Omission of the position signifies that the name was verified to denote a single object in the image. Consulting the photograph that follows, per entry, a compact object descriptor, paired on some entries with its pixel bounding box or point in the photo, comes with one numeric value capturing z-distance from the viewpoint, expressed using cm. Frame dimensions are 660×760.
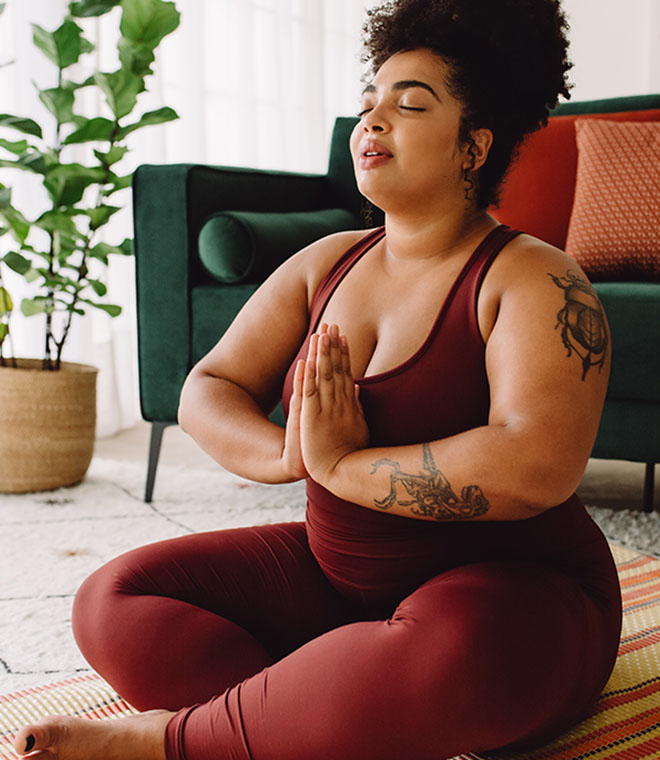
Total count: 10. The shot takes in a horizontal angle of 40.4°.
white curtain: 268
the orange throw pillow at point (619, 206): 206
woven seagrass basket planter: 217
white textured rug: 134
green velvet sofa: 205
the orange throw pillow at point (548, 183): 237
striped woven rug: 99
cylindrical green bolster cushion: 204
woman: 82
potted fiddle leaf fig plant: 213
